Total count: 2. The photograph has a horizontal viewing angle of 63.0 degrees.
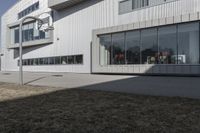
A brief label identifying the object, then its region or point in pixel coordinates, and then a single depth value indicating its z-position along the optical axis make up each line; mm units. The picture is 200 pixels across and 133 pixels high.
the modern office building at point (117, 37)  11547
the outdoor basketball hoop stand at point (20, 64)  9817
